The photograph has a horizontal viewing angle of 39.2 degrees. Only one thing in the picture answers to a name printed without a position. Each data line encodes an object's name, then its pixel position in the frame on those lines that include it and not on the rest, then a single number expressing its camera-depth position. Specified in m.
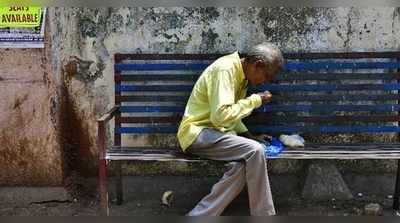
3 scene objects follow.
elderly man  3.63
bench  4.27
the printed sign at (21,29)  4.18
